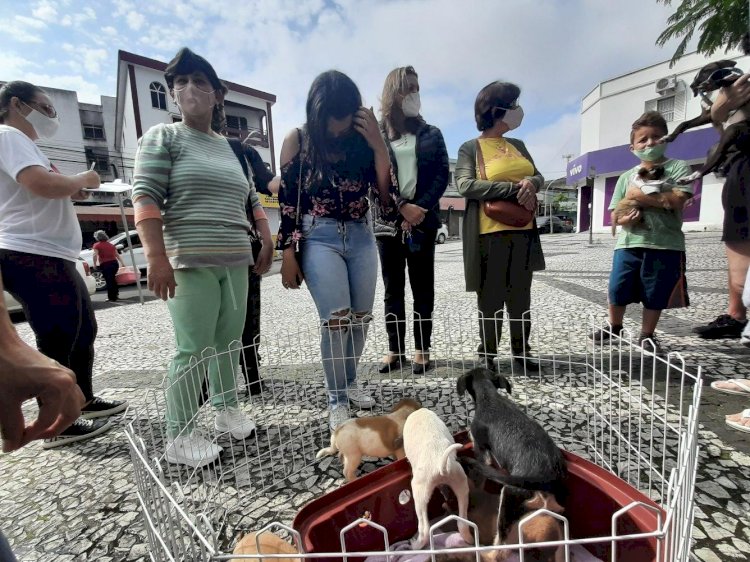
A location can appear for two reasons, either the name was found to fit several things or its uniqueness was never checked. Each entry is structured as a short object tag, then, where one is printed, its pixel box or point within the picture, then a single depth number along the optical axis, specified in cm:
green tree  962
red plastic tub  95
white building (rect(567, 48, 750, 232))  1502
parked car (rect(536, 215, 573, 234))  2391
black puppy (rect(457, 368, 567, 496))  102
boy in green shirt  226
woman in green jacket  221
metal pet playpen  76
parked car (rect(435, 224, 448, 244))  2036
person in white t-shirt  162
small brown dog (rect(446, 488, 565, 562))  90
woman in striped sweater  144
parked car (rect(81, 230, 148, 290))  852
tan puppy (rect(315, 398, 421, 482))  140
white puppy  106
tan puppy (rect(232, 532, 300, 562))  92
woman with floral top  169
